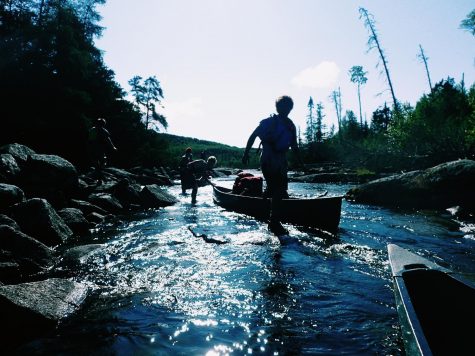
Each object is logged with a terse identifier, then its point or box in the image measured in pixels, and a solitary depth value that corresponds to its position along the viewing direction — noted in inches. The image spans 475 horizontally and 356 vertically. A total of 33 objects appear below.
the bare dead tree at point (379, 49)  1194.6
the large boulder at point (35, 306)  107.8
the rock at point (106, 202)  414.6
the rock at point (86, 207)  366.9
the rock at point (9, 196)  251.6
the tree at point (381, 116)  2167.2
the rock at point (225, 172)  1581.0
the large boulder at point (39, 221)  241.1
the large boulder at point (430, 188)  394.6
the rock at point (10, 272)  160.8
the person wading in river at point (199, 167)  525.0
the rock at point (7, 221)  214.7
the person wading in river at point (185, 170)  587.5
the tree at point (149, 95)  1508.4
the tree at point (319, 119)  2783.2
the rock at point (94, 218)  346.4
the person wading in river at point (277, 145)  253.3
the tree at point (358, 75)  1993.6
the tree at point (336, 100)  2472.9
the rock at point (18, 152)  349.1
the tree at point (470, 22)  923.5
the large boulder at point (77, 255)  188.8
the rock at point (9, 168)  307.3
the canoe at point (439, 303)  85.7
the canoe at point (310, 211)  278.1
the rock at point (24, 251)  175.5
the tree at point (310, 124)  2867.9
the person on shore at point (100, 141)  472.7
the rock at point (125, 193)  490.6
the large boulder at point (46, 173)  336.8
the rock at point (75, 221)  295.7
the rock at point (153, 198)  489.1
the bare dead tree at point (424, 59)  1554.4
